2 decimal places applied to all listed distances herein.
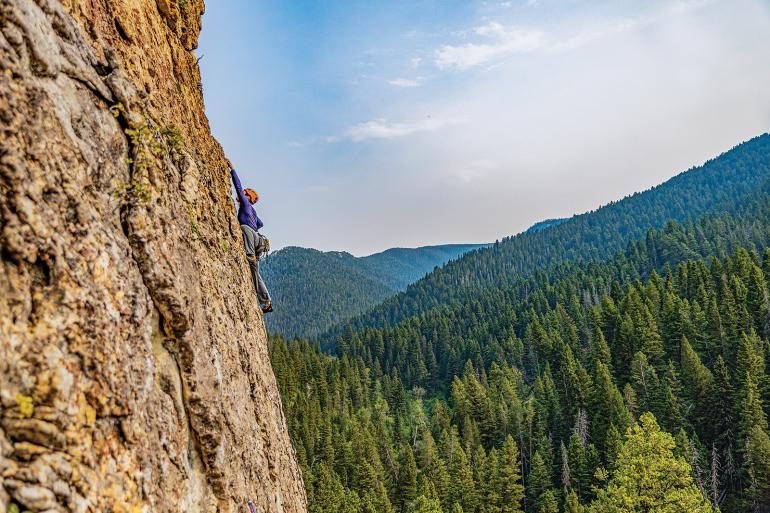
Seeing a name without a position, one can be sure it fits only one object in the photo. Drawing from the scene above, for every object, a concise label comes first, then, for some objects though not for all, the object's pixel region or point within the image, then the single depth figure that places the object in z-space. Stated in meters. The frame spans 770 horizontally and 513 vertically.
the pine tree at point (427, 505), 36.66
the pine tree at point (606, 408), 48.47
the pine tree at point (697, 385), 50.50
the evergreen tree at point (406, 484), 49.59
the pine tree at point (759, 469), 39.59
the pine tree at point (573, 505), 39.07
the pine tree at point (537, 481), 49.06
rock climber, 11.77
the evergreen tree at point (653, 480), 23.42
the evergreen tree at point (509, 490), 45.28
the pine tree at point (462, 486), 46.41
